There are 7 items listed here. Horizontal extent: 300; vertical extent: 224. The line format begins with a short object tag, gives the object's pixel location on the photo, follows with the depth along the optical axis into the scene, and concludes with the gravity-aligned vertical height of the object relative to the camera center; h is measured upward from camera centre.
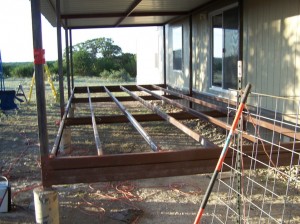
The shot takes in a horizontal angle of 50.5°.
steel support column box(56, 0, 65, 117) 6.39 +0.43
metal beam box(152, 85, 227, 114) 5.45 -0.45
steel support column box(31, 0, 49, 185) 3.00 +0.00
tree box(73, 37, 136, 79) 30.56 +2.25
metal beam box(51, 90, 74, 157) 3.28 -0.67
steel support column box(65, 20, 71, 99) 8.71 +0.75
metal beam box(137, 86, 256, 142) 4.21 -0.54
